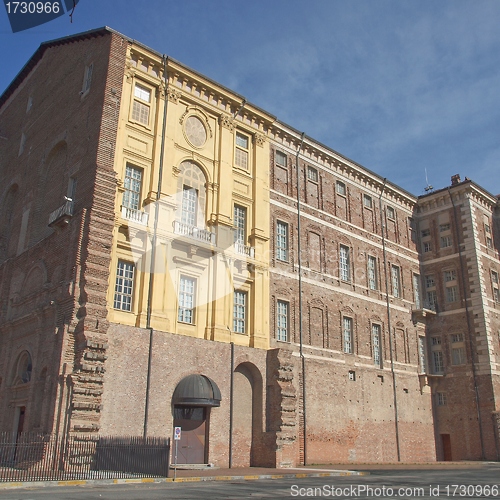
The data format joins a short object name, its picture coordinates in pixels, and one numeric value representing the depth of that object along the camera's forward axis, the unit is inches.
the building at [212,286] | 895.7
